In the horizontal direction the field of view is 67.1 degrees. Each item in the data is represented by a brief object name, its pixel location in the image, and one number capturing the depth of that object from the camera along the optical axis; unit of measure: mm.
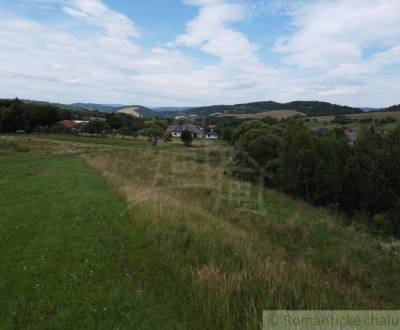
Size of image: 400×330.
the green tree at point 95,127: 87438
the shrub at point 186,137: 72562
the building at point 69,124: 90938
